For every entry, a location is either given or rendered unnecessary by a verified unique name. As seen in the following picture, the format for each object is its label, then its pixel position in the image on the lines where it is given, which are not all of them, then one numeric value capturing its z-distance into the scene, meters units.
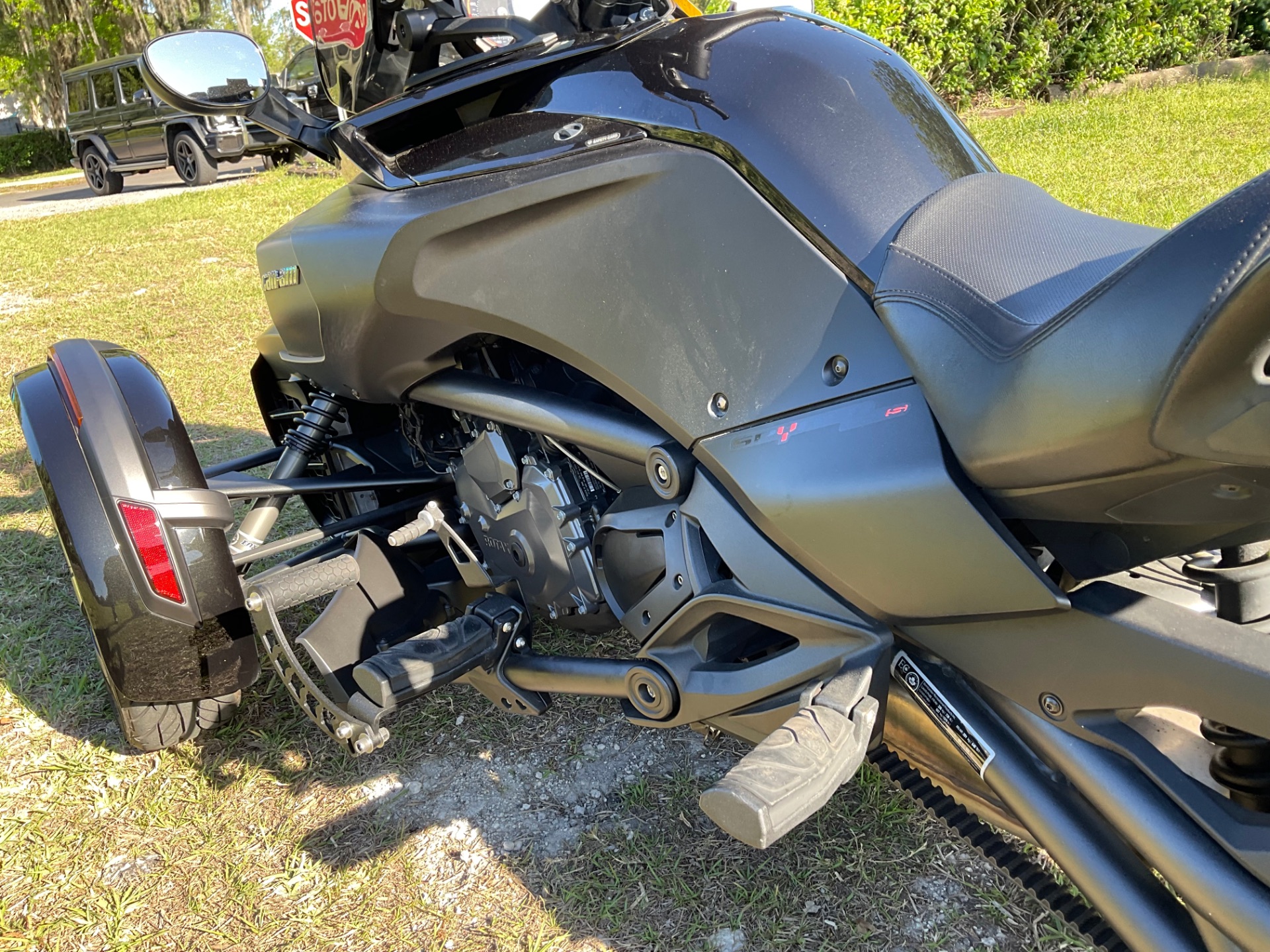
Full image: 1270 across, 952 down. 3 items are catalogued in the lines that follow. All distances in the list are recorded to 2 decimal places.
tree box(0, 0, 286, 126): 25.12
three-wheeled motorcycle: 1.17
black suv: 13.30
